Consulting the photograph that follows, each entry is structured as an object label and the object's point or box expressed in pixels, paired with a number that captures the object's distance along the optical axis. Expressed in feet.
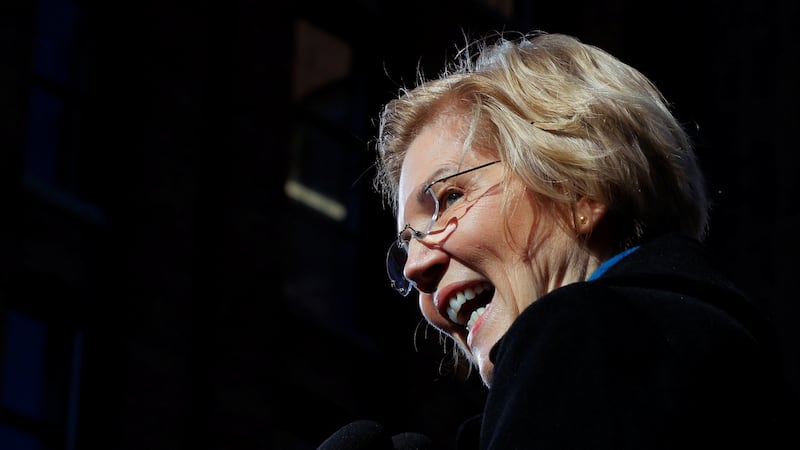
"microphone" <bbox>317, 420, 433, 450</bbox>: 17.22
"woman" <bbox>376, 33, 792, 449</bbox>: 15.70
